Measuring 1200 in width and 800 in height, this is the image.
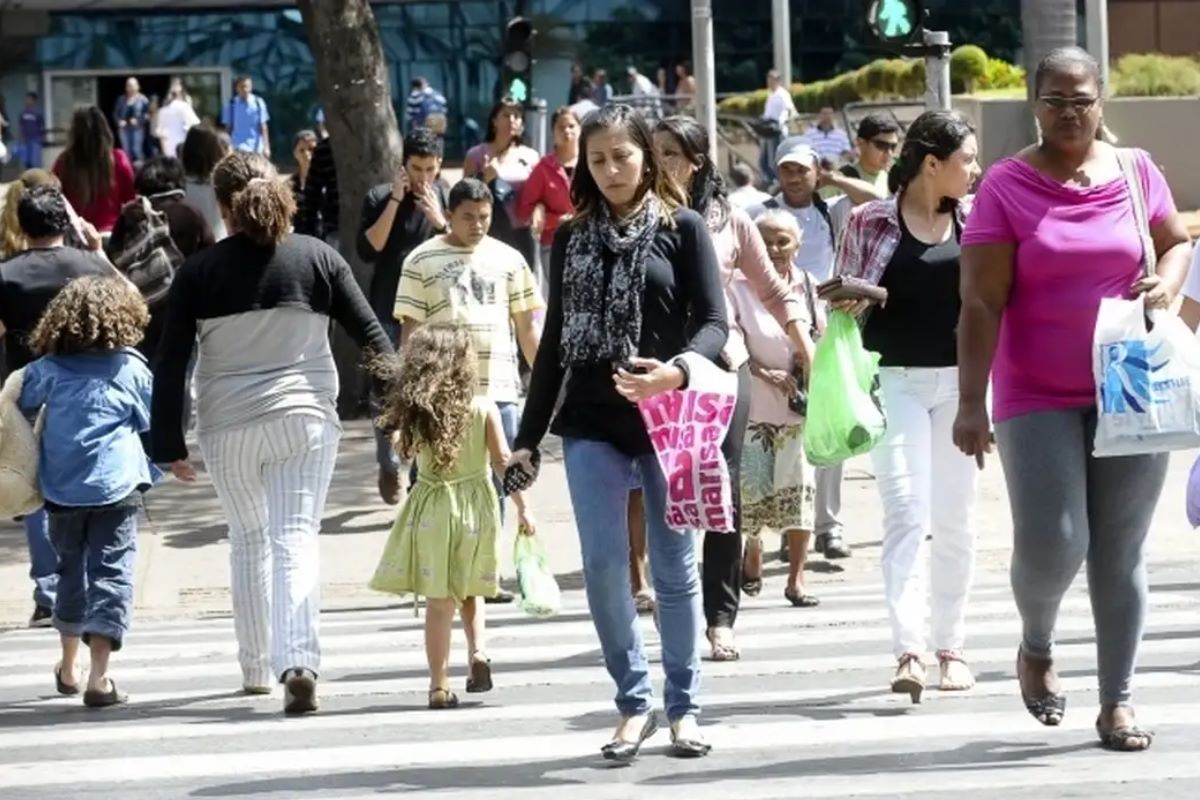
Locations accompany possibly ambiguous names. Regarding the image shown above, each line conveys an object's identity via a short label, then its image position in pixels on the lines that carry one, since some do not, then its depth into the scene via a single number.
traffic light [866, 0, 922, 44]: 15.19
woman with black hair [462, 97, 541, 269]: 17.47
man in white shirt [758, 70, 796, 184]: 34.12
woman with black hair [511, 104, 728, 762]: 7.41
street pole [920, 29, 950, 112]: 15.27
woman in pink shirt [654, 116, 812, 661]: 8.90
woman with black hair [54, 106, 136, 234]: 15.23
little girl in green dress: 8.98
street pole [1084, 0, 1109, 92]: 31.44
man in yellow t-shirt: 11.05
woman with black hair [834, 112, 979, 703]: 8.60
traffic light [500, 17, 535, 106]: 24.03
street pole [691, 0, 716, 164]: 21.91
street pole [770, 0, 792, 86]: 41.94
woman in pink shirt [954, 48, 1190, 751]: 7.15
